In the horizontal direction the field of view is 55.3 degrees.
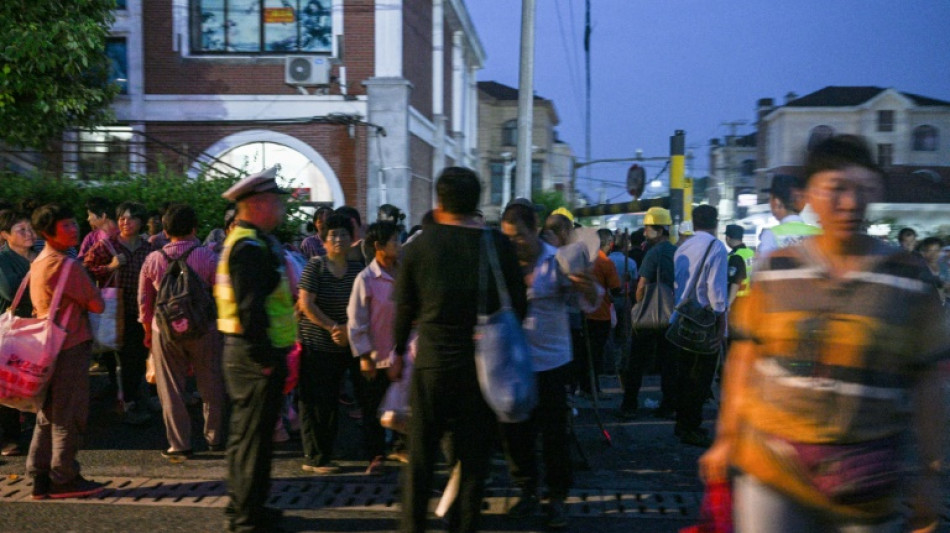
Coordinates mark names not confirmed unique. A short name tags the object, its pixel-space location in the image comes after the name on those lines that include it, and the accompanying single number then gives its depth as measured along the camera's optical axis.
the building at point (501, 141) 66.50
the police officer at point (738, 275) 8.08
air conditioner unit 20.78
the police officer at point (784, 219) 6.21
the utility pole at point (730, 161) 66.46
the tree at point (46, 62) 17.31
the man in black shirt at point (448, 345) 4.36
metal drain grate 5.84
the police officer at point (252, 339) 4.88
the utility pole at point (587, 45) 28.58
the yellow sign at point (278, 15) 21.86
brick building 21.78
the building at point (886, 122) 62.50
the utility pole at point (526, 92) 13.79
